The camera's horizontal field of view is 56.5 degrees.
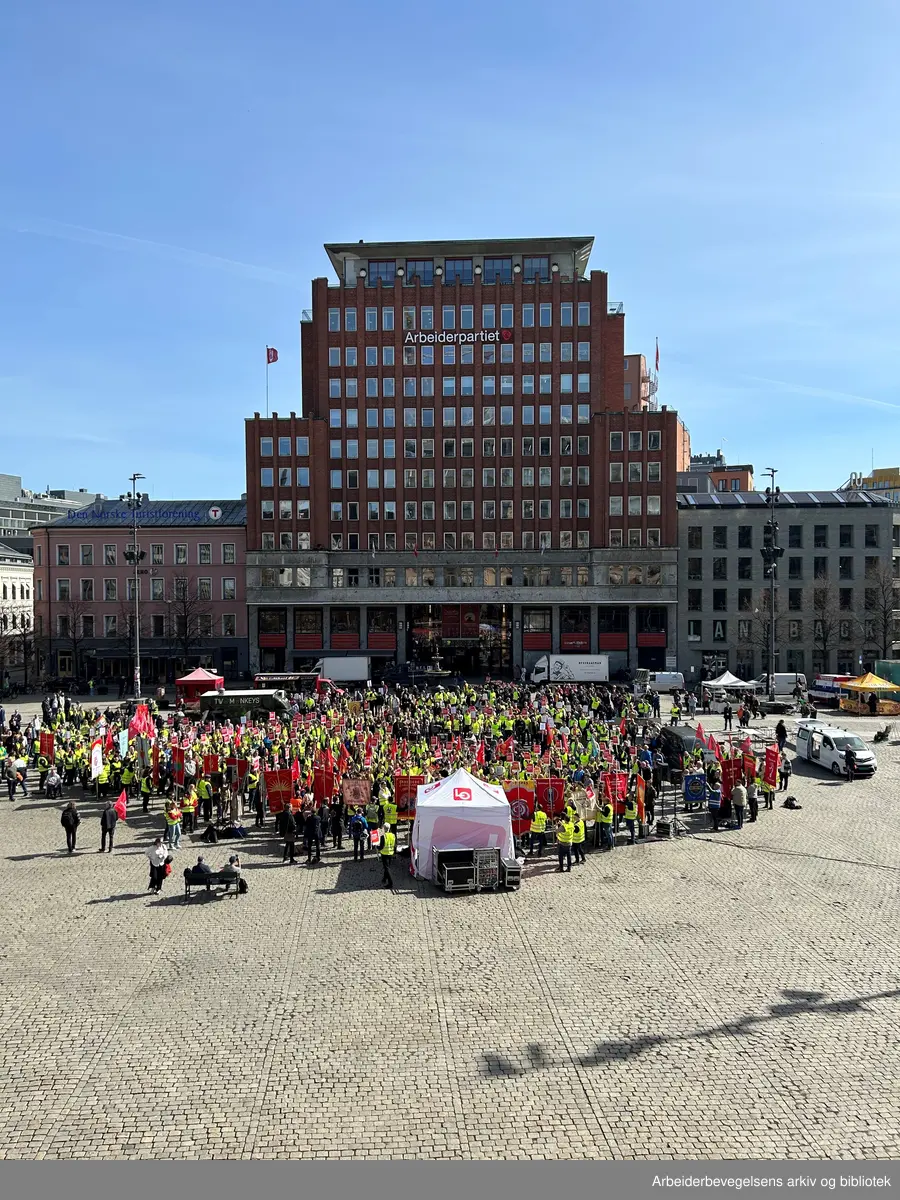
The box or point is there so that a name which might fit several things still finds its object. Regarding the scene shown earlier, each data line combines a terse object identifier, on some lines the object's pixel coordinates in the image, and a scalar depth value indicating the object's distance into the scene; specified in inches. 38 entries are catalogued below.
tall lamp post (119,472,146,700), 2127.2
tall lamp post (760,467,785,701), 1953.7
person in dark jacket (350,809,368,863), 847.7
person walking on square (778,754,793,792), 1146.7
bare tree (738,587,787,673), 2731.3
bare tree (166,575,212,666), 2763.3
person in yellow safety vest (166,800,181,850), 873.5
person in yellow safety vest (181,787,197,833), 947.3
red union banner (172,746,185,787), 1026.1
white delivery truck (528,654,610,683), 2356.1
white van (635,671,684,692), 2294.5
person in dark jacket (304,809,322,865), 830.5
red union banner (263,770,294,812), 933.8
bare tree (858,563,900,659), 2635.3
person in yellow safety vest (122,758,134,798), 1050.1
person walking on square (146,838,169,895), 728.3
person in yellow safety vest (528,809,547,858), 838.5
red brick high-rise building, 2802.7
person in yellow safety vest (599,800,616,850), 881.5
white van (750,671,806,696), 2204.7
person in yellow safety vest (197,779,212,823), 964.0
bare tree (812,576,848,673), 2709.2
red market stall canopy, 1940.2
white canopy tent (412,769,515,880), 759.1
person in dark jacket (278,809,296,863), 829.8
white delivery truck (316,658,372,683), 2285.9
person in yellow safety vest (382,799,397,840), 854.5
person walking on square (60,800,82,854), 844.6
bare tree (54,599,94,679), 2837.1
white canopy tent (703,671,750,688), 2066.9
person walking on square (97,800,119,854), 864.9
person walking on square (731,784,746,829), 951.6
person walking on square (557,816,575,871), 807.1
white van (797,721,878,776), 1227.9
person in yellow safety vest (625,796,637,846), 917.2
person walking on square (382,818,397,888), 745.0
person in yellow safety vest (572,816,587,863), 817.5
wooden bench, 711.7
